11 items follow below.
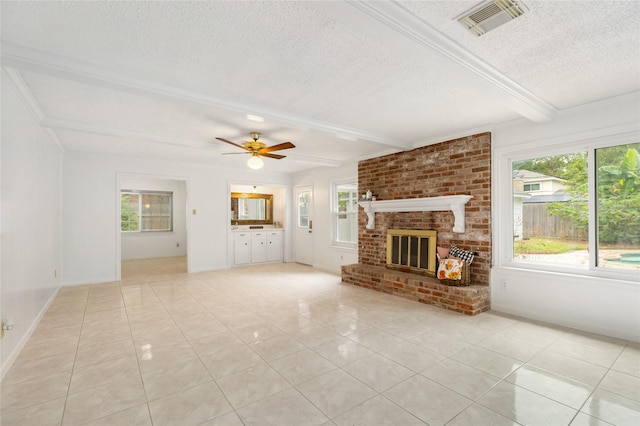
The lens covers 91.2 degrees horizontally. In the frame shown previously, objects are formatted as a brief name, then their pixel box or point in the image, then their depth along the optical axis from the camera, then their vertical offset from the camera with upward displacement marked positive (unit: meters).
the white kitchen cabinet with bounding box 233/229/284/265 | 7.48 -0.83
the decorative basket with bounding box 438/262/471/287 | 4.03 -0.88
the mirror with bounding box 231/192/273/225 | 8.51 +0.11
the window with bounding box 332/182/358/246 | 6.53 -0.01
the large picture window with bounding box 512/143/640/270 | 3.17 +0.00
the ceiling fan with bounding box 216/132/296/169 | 4.20 +0.87
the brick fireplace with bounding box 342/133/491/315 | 4.05 -0.07
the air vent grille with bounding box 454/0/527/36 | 1.75 +1.15
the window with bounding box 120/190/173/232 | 8.86 +0.08
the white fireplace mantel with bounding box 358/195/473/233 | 4.25 +0.09
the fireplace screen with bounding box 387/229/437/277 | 4.64 -0.61
